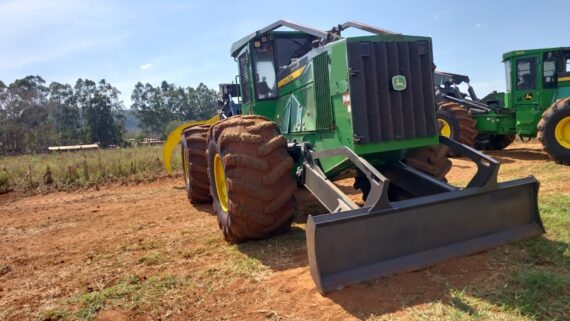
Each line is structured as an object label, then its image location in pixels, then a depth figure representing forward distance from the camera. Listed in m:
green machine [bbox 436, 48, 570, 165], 9.12
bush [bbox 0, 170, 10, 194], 10.76
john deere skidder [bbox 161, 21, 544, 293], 3.30
